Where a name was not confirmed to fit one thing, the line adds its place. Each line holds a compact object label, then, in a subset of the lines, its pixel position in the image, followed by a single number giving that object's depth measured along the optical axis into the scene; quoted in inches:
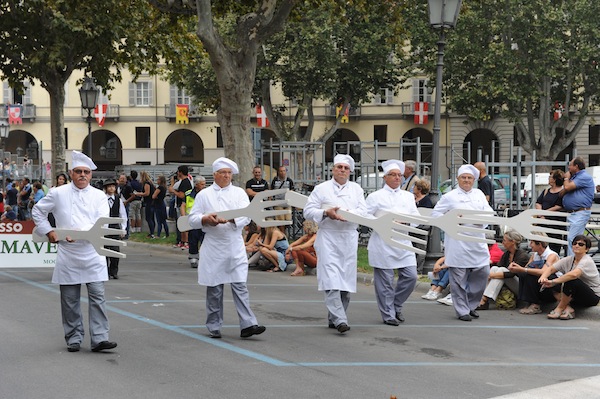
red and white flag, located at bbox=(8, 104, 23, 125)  2418.8
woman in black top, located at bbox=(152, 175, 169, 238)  940.0
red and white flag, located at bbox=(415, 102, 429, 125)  2406.5
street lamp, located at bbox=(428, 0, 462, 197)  624.1
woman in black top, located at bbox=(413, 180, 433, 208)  599.2
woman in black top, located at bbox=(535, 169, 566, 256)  575.8
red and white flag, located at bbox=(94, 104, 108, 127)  2514.8
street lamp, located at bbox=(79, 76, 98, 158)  1086.4
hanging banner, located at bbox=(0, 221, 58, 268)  632.4
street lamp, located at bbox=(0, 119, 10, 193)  1691.7
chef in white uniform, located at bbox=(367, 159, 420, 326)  428.5
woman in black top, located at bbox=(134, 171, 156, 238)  946.1
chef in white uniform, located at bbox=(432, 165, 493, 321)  452.4
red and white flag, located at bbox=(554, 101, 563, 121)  2005.4
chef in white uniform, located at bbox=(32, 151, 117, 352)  358.0
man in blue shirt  558.6
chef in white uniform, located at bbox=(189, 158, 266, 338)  385.1
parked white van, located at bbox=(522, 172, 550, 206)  1293.9
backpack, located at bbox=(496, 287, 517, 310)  494.6
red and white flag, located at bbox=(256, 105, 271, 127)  2143.1
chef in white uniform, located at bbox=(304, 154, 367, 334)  405.4
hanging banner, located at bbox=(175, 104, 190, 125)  2555.6
